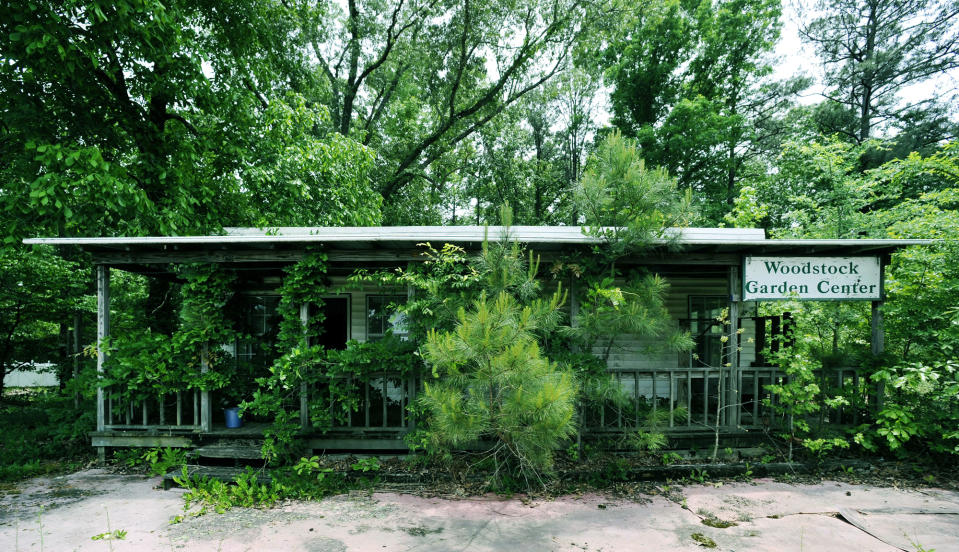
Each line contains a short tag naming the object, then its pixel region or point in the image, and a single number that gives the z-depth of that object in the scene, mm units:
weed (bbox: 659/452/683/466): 5215
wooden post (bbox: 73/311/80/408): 6355
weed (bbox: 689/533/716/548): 3627
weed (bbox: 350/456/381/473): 4945
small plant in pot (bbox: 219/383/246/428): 5766
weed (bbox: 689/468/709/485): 5020
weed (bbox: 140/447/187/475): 5137
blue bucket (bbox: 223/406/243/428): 5750
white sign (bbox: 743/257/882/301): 5590
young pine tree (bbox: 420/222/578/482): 3795
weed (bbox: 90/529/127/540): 3691
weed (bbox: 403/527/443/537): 3803
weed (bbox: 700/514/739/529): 3977
